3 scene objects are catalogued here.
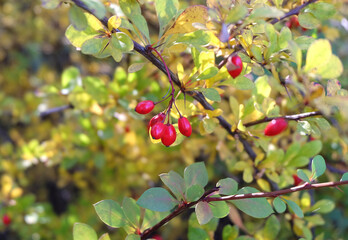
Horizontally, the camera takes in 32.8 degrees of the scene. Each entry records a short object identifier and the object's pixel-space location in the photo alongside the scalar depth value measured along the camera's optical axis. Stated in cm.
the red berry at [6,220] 48
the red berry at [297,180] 37
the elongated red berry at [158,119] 30
